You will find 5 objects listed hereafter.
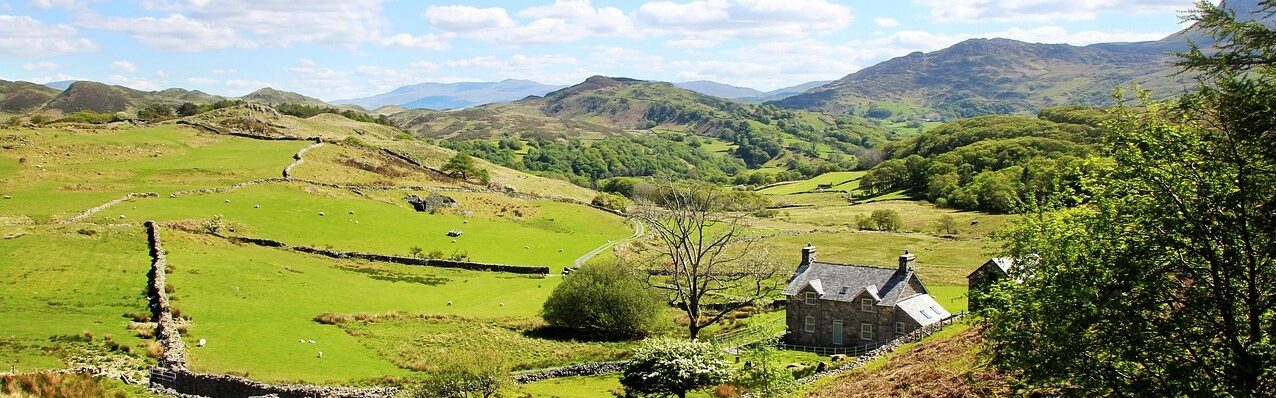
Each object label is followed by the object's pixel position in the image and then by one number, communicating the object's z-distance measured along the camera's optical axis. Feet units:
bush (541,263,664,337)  164.55
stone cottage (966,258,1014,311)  151.12
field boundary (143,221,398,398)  99.50
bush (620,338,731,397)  96.53
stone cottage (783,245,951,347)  155.53
